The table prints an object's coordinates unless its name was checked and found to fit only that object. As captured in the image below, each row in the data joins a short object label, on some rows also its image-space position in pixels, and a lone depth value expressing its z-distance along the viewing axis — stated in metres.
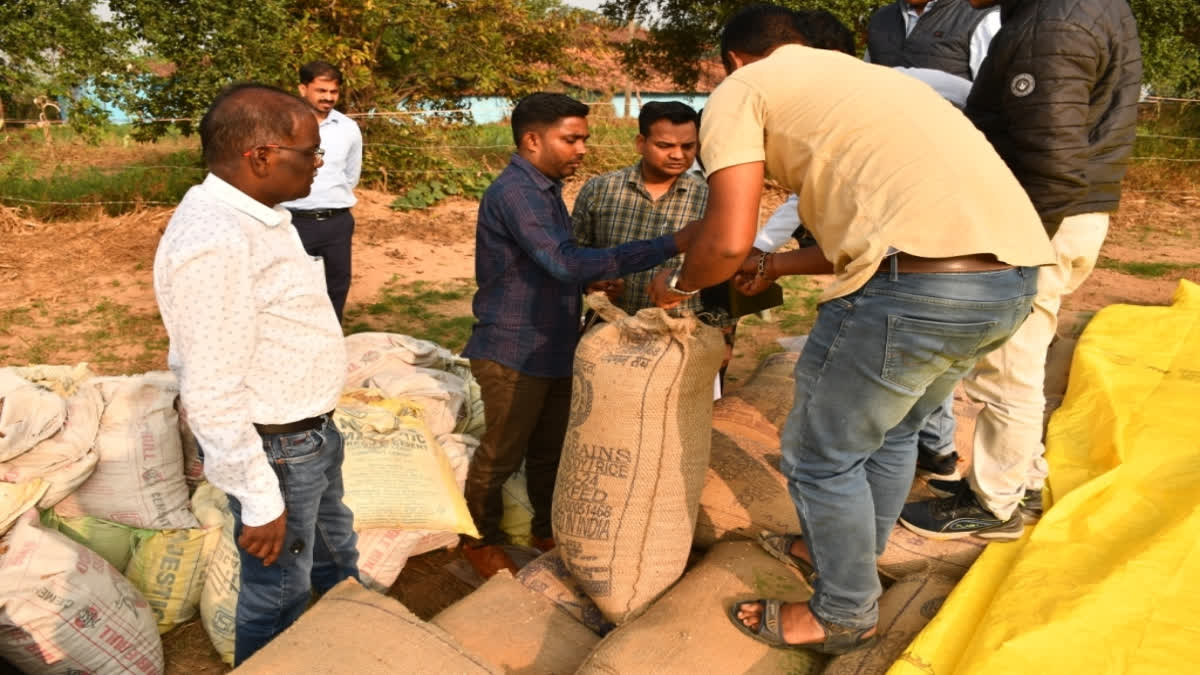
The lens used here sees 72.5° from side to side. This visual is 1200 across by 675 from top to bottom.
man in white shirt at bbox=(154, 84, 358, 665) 1.60
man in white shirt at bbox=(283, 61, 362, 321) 4.23
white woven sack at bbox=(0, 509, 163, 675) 2.21
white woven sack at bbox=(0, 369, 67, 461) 2.54
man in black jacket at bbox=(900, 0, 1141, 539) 2.04
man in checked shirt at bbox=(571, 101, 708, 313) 3.03
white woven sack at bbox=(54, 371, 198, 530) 2.76
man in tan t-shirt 1.68
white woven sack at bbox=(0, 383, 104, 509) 2.59
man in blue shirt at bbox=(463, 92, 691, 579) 2.53
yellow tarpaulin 1.80
